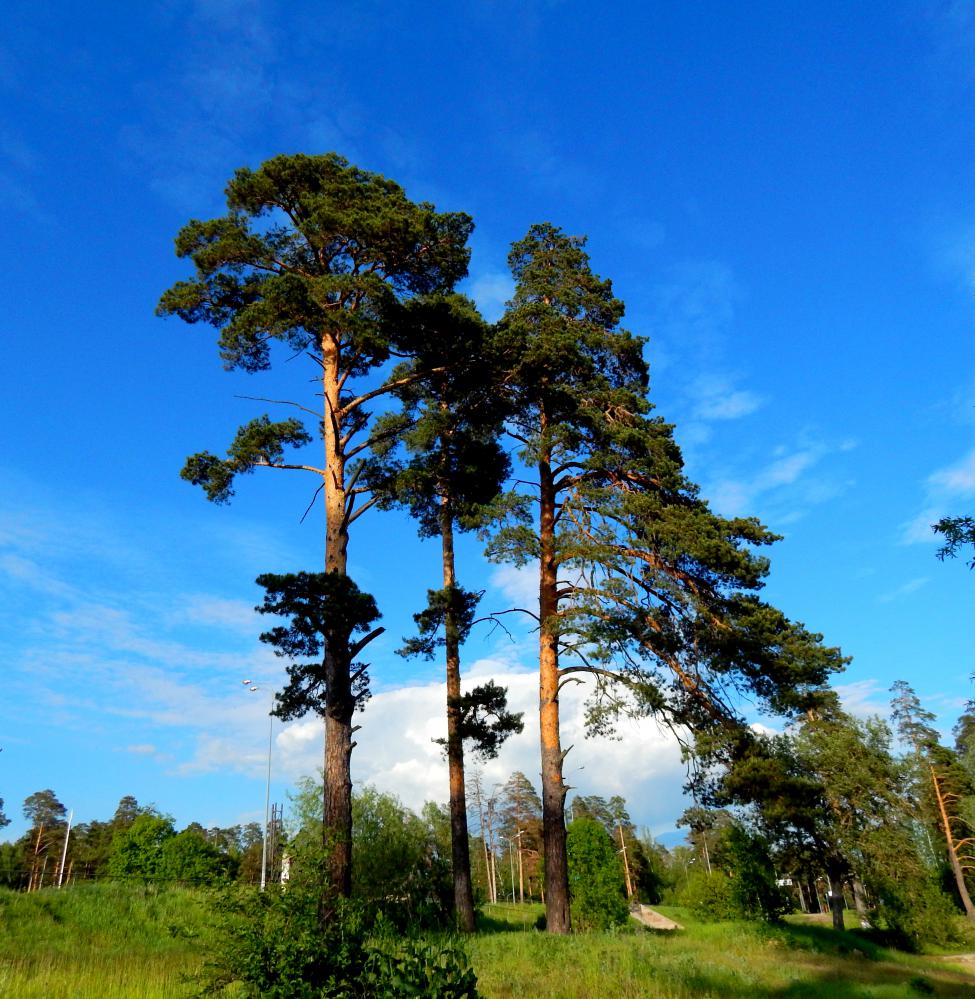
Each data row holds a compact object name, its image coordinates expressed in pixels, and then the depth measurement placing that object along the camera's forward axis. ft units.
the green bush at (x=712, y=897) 89.20
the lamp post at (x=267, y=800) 112.86
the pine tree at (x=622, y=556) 51.57
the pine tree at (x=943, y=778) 131.54
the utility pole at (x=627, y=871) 196.93
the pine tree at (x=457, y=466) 51.52
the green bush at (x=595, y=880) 86.74
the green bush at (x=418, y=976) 15.74
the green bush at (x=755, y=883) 81.21
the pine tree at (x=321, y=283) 45.44
